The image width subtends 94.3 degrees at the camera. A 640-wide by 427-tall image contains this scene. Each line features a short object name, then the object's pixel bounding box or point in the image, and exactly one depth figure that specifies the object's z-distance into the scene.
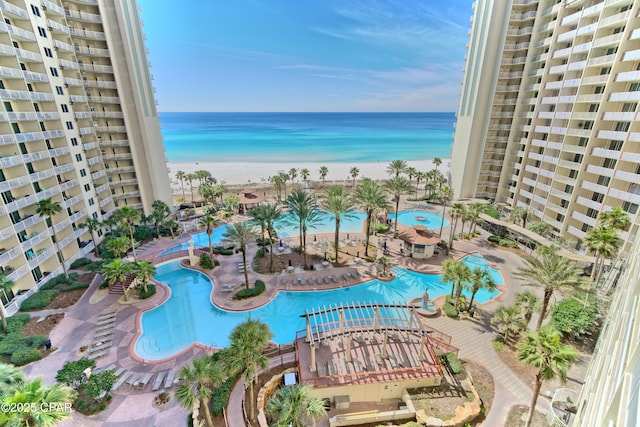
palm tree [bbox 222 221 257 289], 34.00
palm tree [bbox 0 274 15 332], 26.98
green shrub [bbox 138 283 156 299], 34.09
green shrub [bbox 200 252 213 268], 40.31
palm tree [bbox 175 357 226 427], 16.42
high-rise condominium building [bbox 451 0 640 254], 36.78
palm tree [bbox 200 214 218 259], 39.47
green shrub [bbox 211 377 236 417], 20.22
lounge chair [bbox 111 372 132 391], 22.59
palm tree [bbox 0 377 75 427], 11.30
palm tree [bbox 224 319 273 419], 17.67
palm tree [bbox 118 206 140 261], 40.25
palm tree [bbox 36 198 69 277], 33.03
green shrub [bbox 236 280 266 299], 33.83
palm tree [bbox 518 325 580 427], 15.09
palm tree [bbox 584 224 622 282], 28.44
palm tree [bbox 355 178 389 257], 40.09
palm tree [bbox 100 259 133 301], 31.98
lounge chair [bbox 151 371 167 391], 22.52
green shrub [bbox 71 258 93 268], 39.37
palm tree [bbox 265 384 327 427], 16.50
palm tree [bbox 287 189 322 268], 38.72
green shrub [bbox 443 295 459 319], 30.22
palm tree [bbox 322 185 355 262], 38.69
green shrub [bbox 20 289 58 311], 30.95
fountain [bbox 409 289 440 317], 30.80
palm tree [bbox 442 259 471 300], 28.28
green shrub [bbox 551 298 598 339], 25.14
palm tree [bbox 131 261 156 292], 32.84
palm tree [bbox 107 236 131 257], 35.06
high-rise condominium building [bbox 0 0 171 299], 32.34
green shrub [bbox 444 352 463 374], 23.31
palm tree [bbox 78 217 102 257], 40.16
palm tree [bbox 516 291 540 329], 26.04
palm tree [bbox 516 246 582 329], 23.83
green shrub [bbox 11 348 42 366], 24.41
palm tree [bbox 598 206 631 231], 31.19
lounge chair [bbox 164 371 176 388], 22.67
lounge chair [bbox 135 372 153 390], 22.73
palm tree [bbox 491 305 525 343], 25.64
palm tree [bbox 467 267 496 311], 27.57
